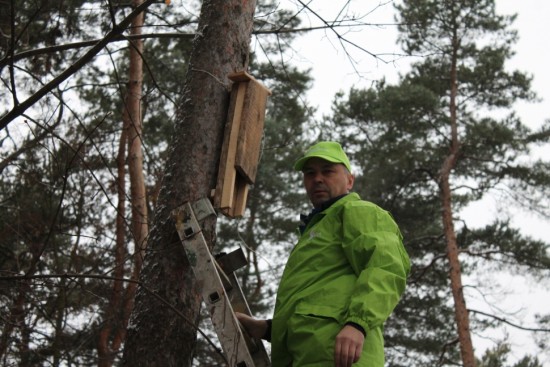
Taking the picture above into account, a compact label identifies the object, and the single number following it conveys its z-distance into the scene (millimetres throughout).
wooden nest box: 6066
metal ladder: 5492
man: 5012
